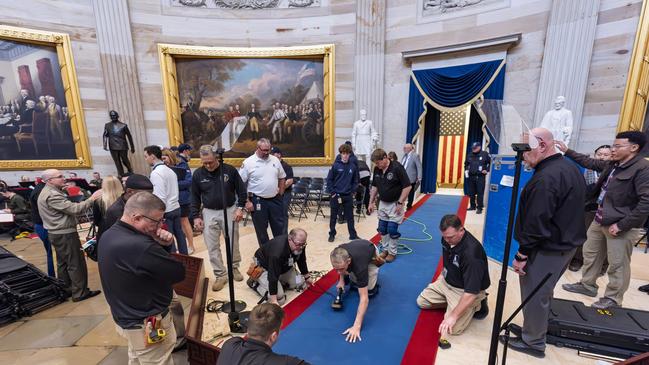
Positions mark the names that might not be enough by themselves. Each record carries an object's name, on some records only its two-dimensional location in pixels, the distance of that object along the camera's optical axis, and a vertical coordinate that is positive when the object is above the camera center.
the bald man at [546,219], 2.28 -0.73
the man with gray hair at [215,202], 3.78 -0.98
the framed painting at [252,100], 9.16 +0.97
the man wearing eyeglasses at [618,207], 2.92 -0.83
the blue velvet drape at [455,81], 7.77 +1.34
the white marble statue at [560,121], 6.27 +0.17
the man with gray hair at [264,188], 4.15 -0.86
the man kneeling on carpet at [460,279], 2.78 -1.52
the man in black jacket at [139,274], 1.75 -0.90
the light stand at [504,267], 1.73 -0.90
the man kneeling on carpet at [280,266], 3.16 -1.63
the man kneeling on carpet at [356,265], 2.89 -1.43
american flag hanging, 11.12 -0.74
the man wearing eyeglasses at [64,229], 3.41 -1.22
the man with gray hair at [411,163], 6.99 -0.83
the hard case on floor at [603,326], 2.56 -1.84
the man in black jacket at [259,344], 1.36 -1.07
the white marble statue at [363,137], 8.69 -0.24
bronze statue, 8.07 -0.28
